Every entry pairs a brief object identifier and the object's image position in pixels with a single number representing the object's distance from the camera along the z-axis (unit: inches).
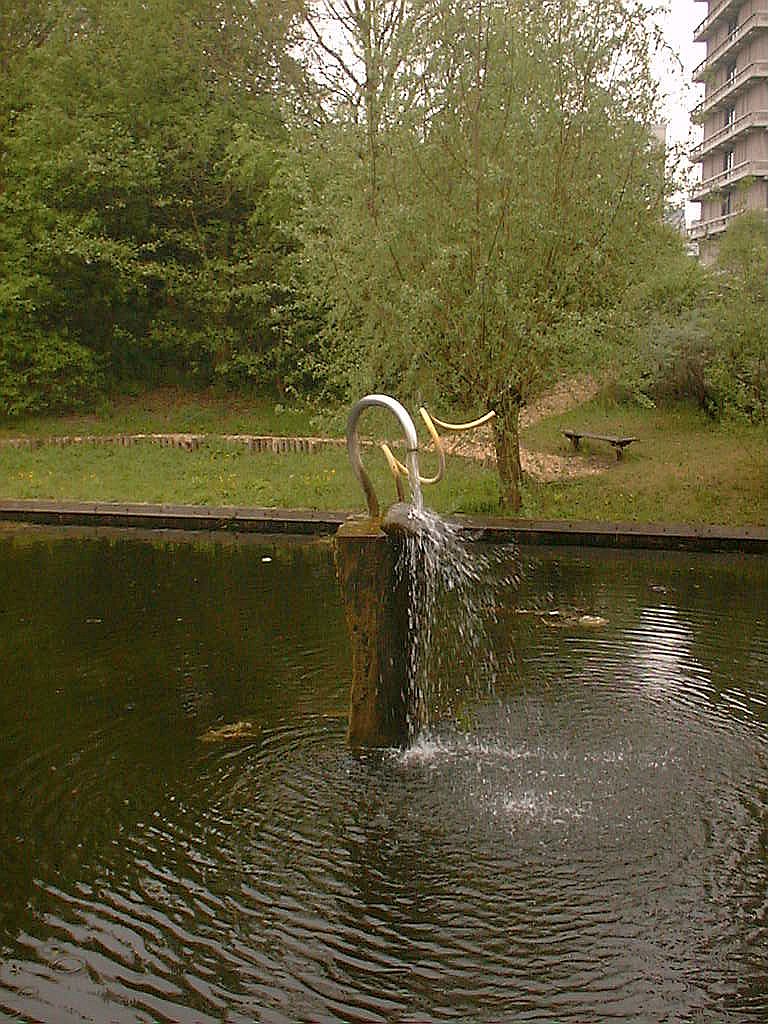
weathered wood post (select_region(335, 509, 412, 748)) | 256.1
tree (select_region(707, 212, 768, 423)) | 586.9
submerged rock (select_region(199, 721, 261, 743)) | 275.9
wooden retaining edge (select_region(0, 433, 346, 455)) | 767.7
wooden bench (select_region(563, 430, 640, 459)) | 699.1
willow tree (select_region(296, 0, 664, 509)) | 522.9
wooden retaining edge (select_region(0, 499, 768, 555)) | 527.8
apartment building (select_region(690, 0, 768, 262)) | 1535.4
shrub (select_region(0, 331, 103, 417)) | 886.4
